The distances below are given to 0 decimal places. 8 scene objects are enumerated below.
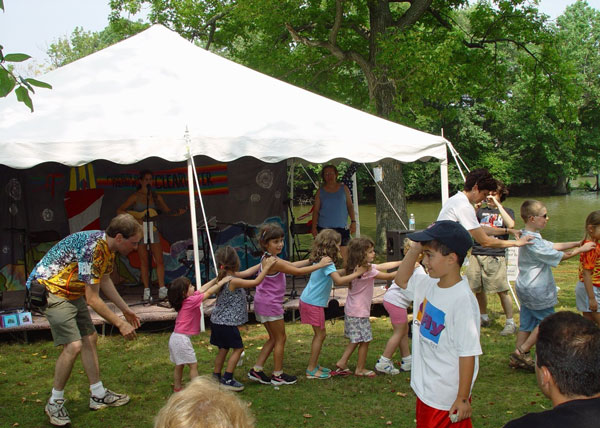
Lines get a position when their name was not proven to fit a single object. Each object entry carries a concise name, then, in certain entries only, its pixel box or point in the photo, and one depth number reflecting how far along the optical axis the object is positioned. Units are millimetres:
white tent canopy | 6980
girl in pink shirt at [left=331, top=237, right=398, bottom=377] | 5734
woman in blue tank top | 9211
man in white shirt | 5543
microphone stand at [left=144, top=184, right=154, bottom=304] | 8758
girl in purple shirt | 5496
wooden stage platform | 7477
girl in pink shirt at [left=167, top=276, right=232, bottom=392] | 5188
